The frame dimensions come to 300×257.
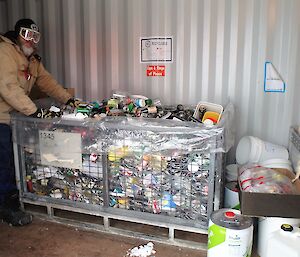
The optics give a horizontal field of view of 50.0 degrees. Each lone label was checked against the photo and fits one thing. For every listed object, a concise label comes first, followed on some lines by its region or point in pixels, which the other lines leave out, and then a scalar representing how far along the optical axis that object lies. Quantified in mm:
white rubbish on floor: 2080
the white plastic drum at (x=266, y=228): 1945
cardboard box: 1843
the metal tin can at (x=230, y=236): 1837
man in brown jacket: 2379
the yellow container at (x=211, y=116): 2224
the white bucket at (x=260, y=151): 2514
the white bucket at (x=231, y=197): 2340
